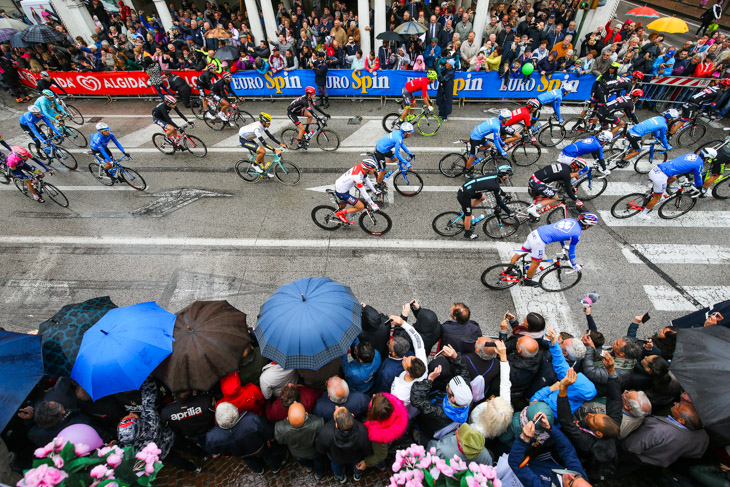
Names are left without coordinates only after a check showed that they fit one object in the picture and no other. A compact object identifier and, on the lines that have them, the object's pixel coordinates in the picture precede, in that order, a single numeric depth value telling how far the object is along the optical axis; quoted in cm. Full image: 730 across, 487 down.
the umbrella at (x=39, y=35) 1430
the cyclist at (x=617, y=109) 970
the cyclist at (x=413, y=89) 1155
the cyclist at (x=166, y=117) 1035
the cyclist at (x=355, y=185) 734
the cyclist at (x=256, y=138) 911
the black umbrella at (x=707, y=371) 312
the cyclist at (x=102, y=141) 908
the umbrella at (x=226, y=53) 1348
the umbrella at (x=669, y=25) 1383
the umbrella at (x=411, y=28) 1312
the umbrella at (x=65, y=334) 414
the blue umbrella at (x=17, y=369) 349
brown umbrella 383
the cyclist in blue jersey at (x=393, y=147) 833
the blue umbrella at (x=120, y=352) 372
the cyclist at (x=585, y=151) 806
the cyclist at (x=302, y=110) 1043
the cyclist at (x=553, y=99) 997
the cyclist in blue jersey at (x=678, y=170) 745
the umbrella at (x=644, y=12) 1619
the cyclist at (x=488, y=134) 884
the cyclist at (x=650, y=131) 863
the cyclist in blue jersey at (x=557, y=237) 593
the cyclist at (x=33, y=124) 1029
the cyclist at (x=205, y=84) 1255
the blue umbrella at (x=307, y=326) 397
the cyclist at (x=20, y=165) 873
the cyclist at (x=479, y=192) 696
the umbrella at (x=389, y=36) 1327
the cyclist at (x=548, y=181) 734
